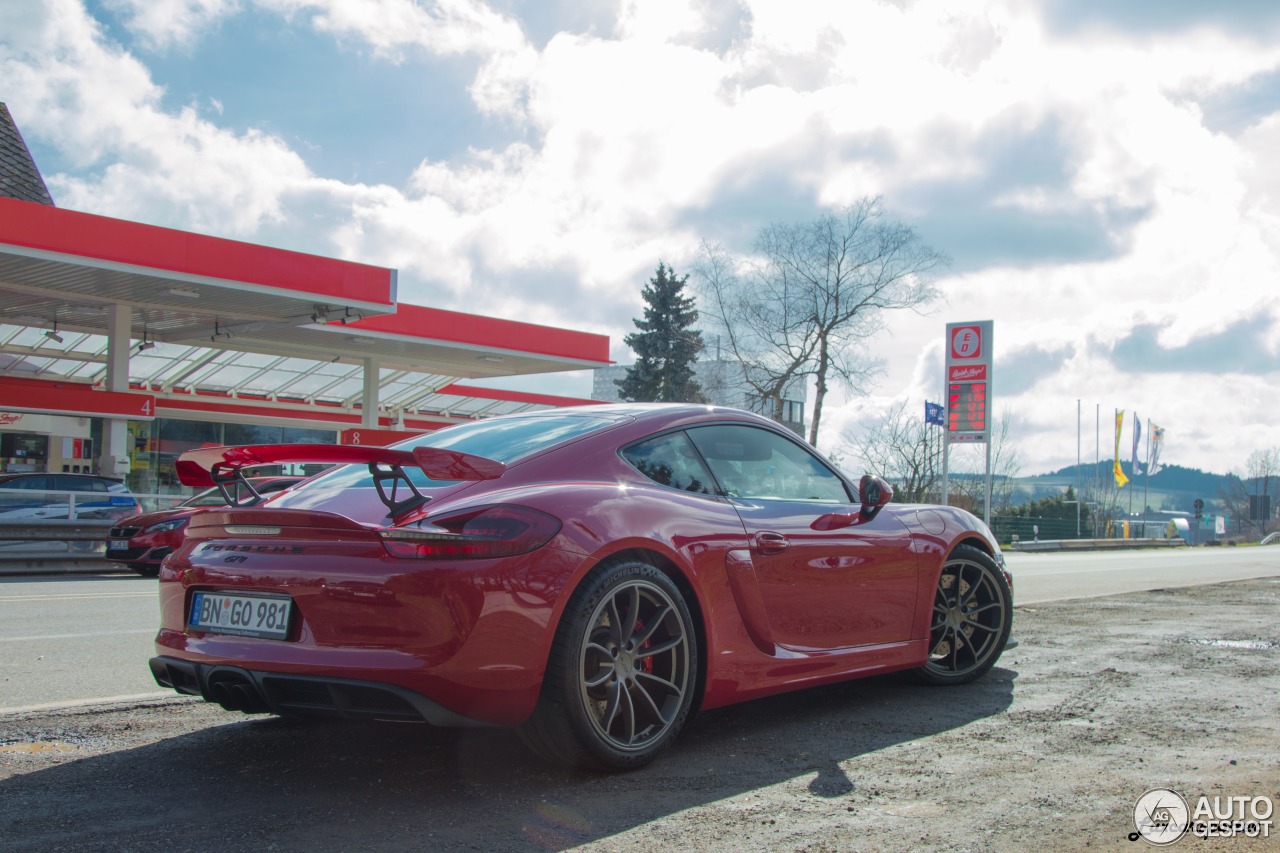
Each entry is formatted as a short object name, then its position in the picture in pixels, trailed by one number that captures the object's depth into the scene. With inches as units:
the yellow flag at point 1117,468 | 2503.7
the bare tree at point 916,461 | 1985.7
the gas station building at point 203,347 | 823.7
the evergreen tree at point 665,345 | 2156.7
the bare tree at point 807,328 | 1646.2
